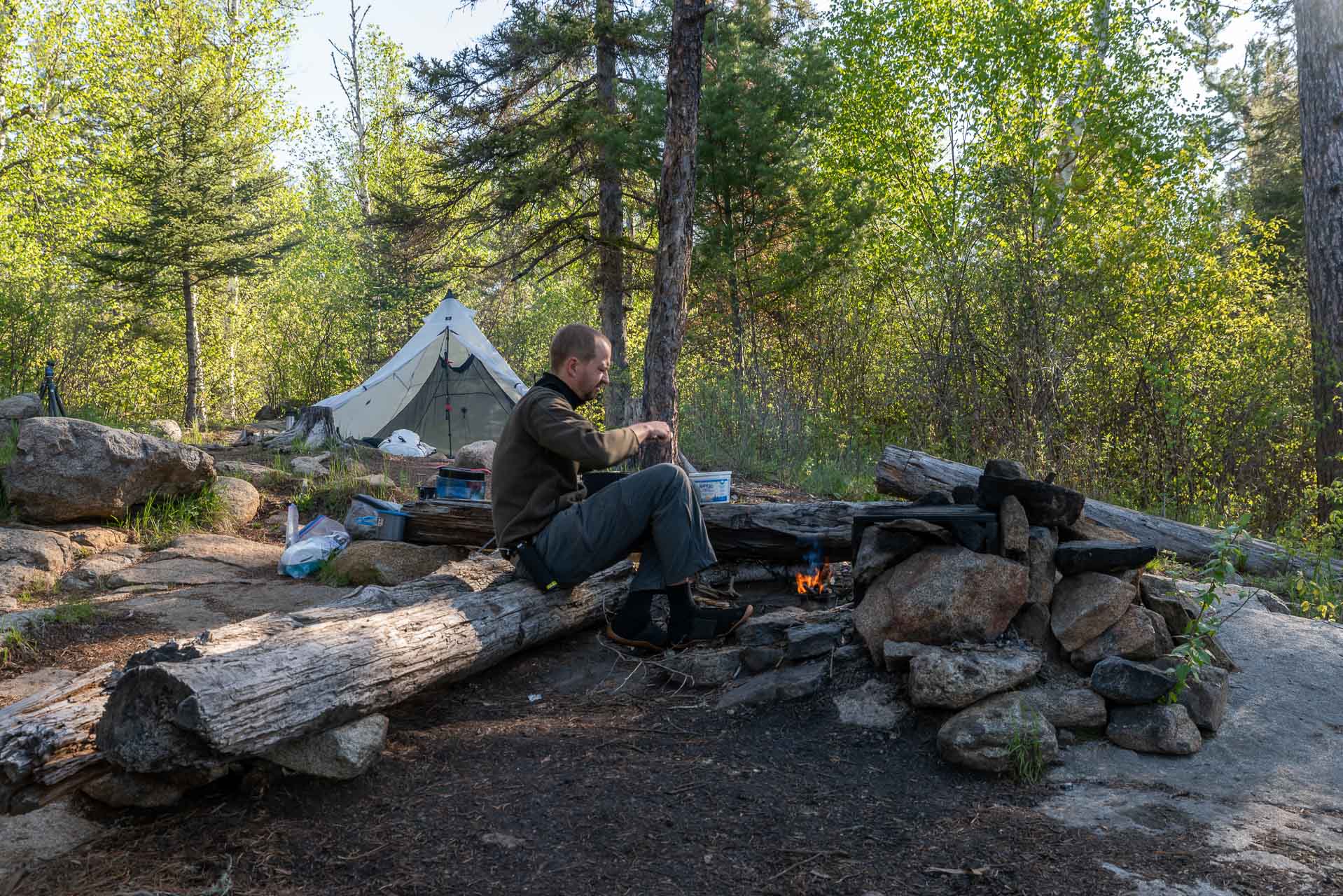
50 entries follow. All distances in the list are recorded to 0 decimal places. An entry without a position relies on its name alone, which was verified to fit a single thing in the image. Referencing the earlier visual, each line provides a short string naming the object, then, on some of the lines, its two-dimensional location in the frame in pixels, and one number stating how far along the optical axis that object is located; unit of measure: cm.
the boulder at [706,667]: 402
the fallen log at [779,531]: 497
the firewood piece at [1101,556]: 369
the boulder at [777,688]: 371
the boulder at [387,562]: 603
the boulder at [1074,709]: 326
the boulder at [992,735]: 301
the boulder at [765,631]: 421
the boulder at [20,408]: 905
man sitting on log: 417
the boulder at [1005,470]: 398
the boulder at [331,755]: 293
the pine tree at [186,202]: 1612
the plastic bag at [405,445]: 1264
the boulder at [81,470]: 710
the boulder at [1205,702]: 322
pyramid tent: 1420
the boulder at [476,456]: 1071
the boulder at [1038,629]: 369
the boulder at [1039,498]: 383
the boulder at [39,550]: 629
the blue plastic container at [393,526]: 588
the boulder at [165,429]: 1394
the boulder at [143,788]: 274
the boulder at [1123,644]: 357
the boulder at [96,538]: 699
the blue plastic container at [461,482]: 619
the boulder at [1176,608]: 378
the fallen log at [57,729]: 261
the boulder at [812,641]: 396
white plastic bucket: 541
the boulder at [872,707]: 346
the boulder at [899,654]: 355
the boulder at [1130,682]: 321
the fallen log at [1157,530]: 574
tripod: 973
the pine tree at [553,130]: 1311
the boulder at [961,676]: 327
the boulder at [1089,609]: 362
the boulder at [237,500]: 812
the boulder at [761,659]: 400
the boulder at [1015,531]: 373
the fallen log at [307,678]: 260
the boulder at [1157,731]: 308
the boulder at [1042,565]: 378
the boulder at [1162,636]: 365
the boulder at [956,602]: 362
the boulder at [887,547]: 400
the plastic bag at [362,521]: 713
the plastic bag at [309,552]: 659
